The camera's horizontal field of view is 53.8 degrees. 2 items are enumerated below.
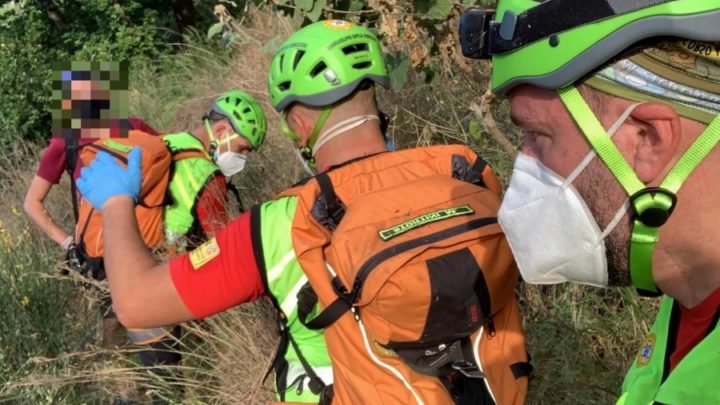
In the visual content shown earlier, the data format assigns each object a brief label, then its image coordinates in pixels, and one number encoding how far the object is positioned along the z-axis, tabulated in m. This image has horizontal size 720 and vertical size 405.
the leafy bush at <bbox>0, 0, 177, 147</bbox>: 11.12
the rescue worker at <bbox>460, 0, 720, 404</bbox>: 1.22
